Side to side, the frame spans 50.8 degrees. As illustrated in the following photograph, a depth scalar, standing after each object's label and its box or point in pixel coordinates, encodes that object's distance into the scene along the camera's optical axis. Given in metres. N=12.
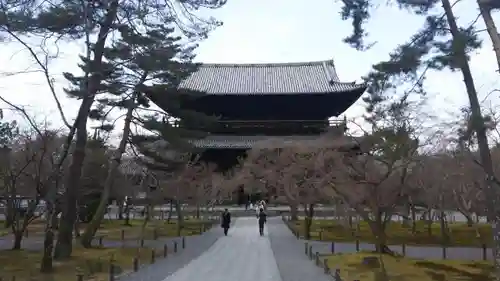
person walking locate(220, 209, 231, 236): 28.33
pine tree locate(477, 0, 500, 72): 10.05
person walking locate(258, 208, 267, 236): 27.75
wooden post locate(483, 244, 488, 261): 19.05
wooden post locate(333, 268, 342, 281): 12.38
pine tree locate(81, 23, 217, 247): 16.40
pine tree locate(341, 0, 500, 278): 11.35
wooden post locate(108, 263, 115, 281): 12.89
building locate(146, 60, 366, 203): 40.41
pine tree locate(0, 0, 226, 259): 12.87
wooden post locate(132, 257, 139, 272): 15.15
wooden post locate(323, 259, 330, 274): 14.84
